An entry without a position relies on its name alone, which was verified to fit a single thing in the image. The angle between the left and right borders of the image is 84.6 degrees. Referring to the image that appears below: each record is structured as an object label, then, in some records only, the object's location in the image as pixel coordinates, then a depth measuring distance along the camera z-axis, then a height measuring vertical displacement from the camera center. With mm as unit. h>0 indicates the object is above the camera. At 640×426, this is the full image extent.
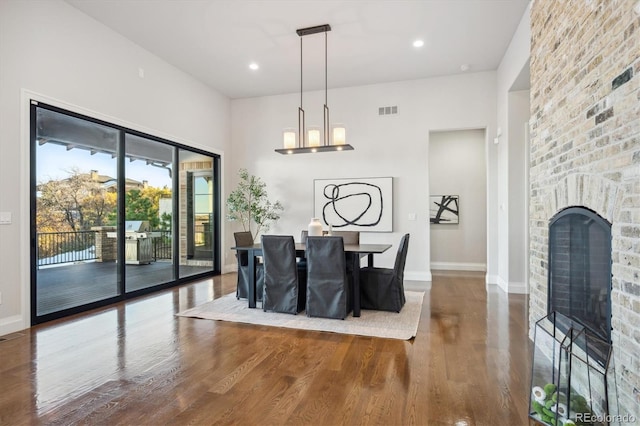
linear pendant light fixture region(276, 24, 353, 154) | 4531 +963
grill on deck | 4977 -438
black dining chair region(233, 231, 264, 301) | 4461 -814
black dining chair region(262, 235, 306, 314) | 3953 -728
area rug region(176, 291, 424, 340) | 3438 -1166
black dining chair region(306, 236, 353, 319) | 3750 -727
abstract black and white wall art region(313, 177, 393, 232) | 6379 +162
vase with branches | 6770 +129
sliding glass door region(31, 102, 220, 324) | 3904 +3
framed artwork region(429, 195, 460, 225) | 7305 +55
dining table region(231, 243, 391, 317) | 3904 -519
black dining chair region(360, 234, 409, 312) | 4090 -888
